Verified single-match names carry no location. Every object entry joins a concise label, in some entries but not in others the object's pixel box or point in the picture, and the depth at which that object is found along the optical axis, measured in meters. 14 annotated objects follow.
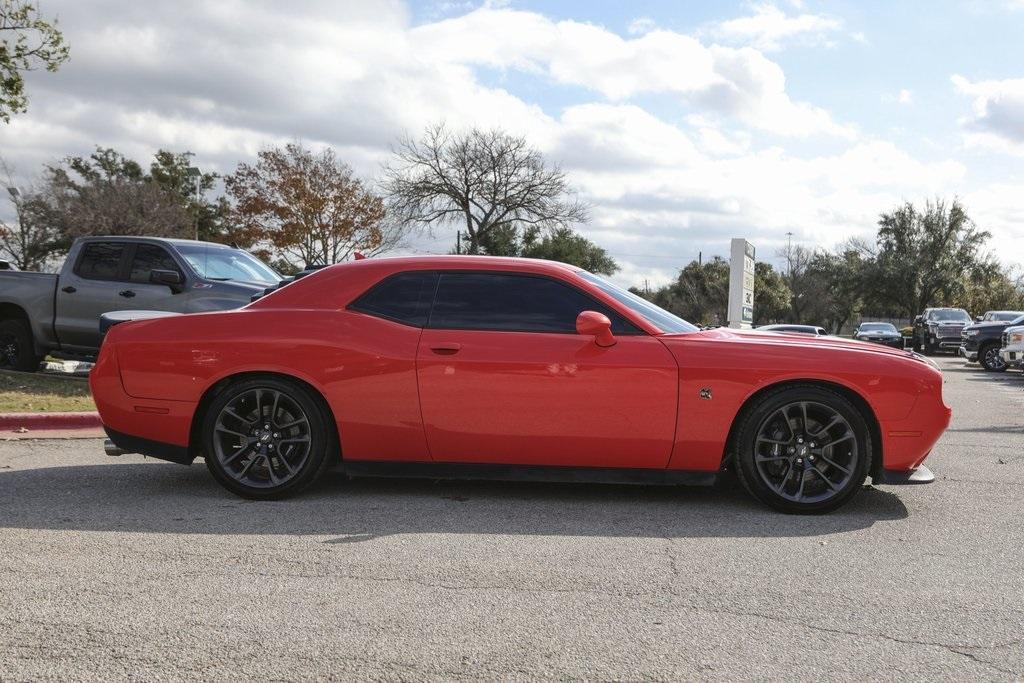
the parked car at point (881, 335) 34.00
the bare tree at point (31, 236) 40.03
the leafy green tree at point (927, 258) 55.22
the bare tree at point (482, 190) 42.31
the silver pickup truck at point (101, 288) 11.13
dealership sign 18.58
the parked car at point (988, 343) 23.50
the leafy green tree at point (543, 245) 42.94
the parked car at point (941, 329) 33.38
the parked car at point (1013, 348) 18.97
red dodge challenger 5.30
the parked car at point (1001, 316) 28.16
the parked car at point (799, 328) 21.08
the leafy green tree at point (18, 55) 13.25
